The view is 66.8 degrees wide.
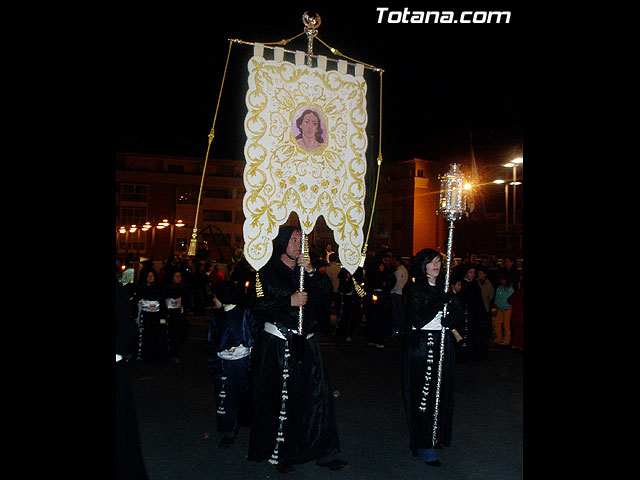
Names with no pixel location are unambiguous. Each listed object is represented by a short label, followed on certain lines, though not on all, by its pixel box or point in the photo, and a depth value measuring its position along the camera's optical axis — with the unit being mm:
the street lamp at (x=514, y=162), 12888
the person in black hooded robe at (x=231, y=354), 4895
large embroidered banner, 4129
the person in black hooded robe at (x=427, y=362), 4285
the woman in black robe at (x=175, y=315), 7996
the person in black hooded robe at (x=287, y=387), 4113
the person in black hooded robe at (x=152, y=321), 8039
